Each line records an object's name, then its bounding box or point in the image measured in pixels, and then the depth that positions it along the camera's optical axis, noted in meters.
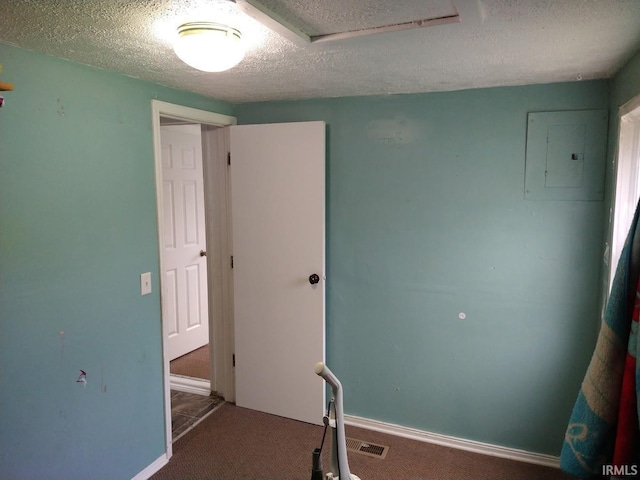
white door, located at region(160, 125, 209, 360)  3.68
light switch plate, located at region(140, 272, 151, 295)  2.28
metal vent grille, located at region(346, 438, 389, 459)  2.55
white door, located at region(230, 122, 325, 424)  2.72
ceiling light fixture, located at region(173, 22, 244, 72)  1.38
